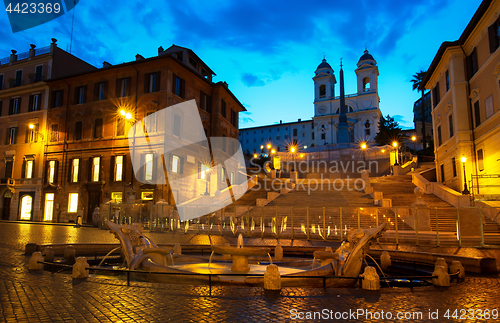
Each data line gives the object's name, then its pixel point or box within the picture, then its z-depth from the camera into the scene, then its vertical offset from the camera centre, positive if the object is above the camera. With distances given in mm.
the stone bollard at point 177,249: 12366 -1165
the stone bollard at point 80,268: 8344 -1256
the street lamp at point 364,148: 55484 +10544
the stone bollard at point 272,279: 7461 -1326
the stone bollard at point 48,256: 10430 -1200
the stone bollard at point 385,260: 11242 -1388
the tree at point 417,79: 61588 +23913
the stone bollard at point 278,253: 12008 -1254
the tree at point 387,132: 64375 +15240
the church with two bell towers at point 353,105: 93125 +29858
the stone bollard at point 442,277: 8000 -1357
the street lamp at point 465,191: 22378 +1536
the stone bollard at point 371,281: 7570 -1373
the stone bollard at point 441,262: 8549 -1106
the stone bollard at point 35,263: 9359 -1257
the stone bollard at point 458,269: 8820 -1305
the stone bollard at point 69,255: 11062 -1264
